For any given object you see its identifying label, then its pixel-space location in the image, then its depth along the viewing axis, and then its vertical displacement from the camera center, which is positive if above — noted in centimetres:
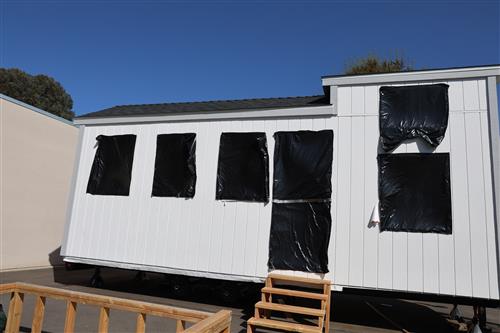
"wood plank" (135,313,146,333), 335 -96
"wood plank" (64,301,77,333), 370 -105
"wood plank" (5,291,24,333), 396 -111
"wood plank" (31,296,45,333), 392 -110
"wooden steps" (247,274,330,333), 486 -114
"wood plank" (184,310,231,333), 226 -67
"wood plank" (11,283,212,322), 310 -81
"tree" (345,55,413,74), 1844 +845
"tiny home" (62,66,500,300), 552 +67
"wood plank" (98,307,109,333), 357 -102
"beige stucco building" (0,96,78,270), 985 +83
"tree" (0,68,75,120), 2412 +838
